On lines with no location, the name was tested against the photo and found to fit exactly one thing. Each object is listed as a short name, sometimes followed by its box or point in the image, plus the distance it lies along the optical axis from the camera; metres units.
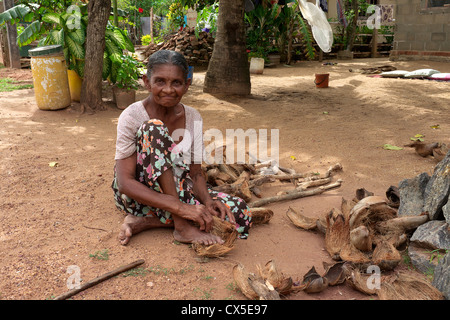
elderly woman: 2.05
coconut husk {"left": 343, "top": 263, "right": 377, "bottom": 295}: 1.75
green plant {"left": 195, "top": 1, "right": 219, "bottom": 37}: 10.25
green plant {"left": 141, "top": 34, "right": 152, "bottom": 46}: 15.71
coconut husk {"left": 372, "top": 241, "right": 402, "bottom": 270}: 1.92
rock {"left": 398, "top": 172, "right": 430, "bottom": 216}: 2.37
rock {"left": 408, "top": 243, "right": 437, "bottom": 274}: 1.90
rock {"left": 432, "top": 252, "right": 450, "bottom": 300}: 1.64
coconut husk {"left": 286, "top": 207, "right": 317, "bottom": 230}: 2.41
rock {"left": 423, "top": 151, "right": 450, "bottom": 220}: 2.16
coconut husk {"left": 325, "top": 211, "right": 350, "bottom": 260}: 2.12
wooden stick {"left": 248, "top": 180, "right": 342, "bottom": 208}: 2.77
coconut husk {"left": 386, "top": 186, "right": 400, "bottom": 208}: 2.65
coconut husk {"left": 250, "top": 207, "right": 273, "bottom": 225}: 2.44
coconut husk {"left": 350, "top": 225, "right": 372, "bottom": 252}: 2.07
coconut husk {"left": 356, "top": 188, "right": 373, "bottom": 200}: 2.74
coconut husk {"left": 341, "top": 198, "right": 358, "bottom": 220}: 2.45
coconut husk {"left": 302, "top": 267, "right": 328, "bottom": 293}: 1.75
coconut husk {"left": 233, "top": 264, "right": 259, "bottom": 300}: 1.70
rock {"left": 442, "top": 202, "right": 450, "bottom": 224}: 2.01
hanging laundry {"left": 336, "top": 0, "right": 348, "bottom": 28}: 11.89
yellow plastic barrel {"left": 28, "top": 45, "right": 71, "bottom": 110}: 5.50
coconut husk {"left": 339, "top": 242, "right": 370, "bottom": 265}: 1.97
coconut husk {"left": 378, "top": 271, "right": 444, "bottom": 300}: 1.65
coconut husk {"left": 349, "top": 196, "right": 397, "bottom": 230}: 2.30
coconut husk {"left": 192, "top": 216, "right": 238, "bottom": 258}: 2.02
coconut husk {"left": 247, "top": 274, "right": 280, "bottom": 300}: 1.64
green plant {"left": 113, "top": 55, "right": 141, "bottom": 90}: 5.86
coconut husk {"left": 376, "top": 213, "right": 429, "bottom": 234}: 2.23
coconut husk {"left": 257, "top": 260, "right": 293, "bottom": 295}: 1.71
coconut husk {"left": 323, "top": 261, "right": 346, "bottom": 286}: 1.83
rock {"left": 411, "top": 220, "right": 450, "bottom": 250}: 1.95
